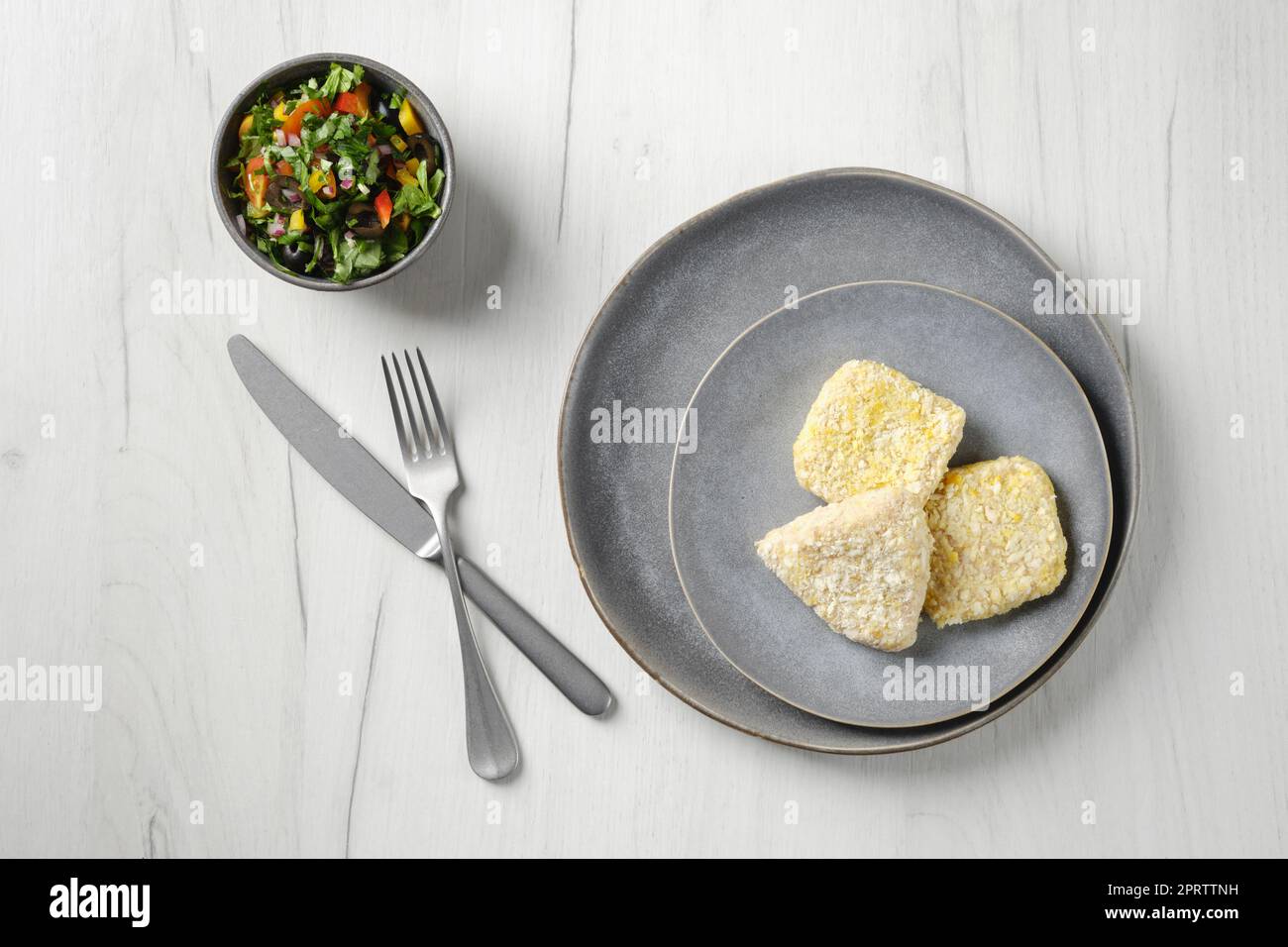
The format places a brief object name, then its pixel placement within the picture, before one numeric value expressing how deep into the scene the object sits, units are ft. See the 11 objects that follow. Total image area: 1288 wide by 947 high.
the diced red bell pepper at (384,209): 2.43
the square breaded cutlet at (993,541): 2.36
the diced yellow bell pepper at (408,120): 2.45
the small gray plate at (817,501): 2.40
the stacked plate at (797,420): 2.41
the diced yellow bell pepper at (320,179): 2.38
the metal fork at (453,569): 2.52
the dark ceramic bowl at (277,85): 2.42
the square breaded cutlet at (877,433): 2.38
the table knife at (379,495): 2.53
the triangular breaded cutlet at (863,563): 2.33
